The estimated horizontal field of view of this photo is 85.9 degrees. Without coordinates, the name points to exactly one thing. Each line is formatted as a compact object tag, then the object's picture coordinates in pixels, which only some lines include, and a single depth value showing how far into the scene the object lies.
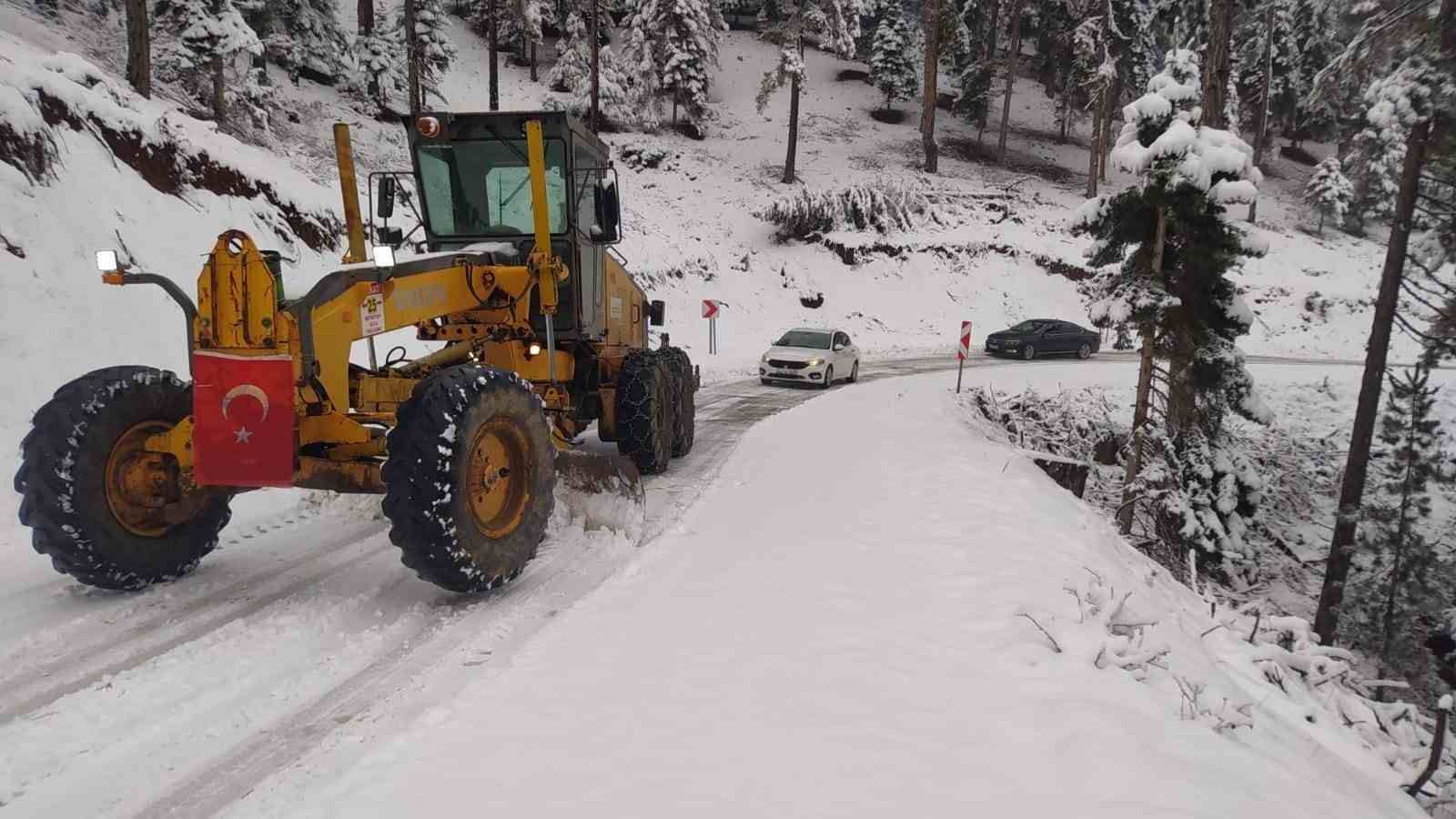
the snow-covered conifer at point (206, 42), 19.45
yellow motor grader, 4.19
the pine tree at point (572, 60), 39.47
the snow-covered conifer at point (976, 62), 44.91
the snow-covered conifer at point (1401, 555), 13.89
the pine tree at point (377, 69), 31.00
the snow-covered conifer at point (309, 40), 27.41
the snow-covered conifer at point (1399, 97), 11.44
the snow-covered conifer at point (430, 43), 32.12
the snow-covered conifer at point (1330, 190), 40.81
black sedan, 27.69
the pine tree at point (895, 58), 49.03
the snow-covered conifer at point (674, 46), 39.78
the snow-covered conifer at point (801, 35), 34.34
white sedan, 18.61
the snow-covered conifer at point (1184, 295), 12.01
